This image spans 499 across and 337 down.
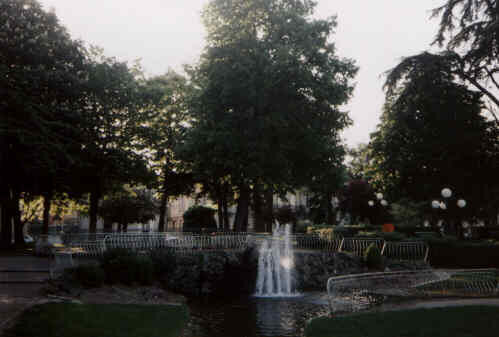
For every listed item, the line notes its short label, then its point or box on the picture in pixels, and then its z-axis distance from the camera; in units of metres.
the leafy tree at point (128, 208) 50.84
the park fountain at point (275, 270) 21.27
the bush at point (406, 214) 63.04
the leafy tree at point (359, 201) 56.41
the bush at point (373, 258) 23.59
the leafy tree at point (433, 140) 29.94
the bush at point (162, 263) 21.01
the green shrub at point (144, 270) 19.09
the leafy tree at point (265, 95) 29.12
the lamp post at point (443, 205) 30.18
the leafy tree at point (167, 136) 37.81
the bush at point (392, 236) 27.28
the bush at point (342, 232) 28.00
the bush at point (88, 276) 17.20
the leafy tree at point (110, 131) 30.78
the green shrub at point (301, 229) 45.91
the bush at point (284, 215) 57.73
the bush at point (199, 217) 45.03
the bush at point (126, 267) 18.59
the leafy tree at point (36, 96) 24.03
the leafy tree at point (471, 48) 25.89
